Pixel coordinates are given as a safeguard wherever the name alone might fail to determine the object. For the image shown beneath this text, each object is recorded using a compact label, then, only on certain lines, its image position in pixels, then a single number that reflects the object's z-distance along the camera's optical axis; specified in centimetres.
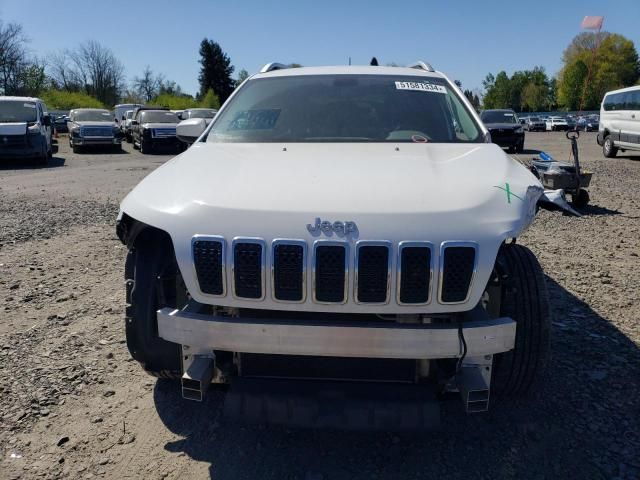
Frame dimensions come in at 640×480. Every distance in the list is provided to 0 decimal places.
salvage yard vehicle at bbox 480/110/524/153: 2156
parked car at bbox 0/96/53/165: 1564
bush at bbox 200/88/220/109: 7075
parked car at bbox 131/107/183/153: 2153
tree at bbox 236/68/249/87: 8050
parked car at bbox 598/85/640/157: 1708
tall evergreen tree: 7956
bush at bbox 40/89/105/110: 5384
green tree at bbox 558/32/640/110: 7744
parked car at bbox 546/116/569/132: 5491
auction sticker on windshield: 383
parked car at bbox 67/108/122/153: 2181
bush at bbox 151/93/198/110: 6650
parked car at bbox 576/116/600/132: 5128
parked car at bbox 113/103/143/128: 3331
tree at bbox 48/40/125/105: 7050
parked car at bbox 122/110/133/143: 2691
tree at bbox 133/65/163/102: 7774
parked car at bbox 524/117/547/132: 5666
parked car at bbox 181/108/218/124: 2333
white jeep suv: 214
